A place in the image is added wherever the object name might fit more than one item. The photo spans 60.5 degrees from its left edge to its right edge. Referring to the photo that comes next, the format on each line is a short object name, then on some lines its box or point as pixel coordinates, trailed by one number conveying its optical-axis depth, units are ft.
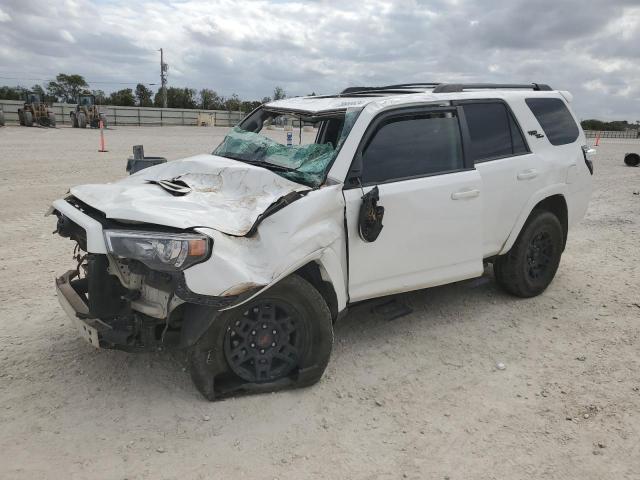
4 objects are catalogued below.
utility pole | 209.45
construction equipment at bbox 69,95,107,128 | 108.58
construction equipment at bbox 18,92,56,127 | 102.58
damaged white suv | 10.14
